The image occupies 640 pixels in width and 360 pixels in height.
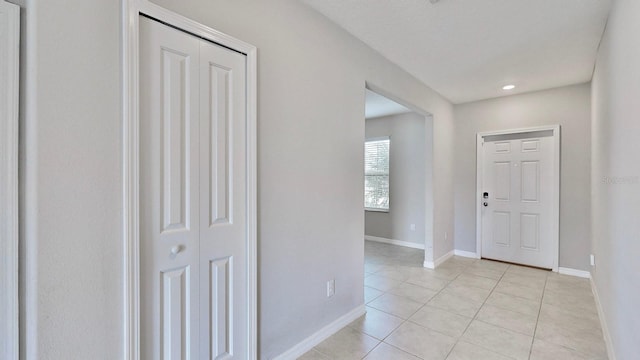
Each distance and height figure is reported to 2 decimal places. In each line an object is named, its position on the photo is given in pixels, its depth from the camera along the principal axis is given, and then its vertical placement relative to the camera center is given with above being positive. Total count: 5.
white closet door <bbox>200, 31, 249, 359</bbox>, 1.58 -0.14
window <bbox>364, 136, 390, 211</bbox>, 5.85 +0.09
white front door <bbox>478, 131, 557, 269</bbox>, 4.10 -0.30
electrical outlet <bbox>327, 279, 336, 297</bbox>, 2.37 -0.89
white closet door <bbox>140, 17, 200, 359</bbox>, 1.35 -0.06
